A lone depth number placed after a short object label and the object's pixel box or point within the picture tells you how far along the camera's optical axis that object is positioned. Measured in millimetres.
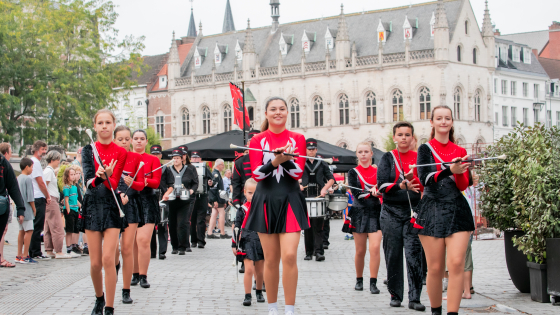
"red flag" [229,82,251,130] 17672
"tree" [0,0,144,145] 37062
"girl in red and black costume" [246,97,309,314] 6023
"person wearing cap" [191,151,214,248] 16438
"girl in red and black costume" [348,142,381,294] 8812
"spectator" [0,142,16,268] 11922
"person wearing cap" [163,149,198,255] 14445
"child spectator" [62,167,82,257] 13781
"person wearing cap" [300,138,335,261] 13398
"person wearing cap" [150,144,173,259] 13566
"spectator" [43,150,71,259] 13461
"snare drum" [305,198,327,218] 12711
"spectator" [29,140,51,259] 12898
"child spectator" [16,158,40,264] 12172
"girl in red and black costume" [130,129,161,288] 9086
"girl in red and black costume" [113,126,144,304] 7828
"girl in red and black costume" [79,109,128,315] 6758
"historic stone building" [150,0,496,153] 57625
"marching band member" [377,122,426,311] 7633
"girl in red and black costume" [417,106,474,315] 6125
